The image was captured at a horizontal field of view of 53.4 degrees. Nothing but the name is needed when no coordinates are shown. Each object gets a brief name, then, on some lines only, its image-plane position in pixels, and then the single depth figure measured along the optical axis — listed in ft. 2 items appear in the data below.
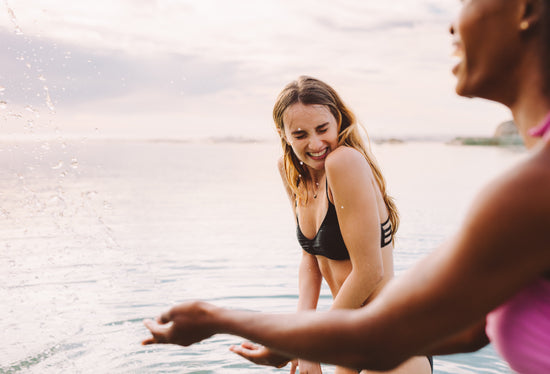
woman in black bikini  10.28
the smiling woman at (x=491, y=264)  3.68
